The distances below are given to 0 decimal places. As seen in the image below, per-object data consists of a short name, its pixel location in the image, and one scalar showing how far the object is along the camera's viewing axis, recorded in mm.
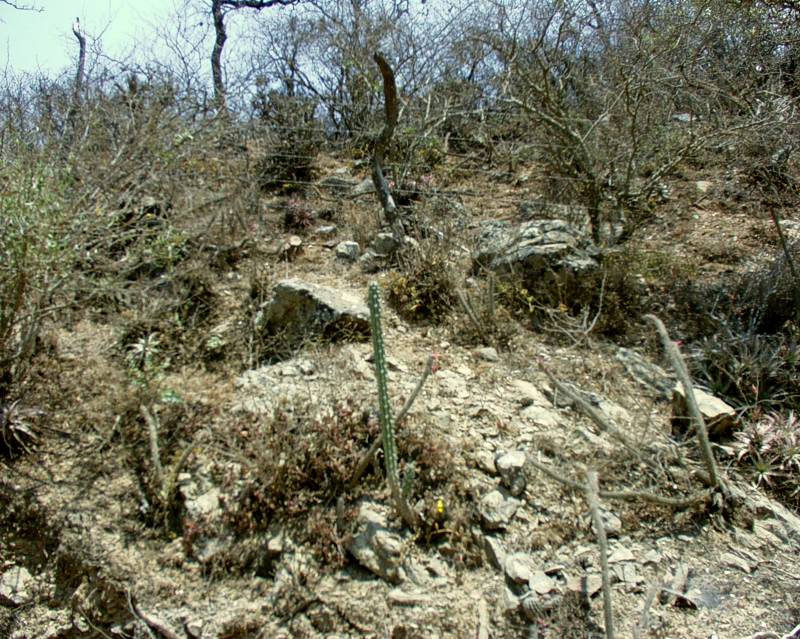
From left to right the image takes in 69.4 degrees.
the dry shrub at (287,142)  6555
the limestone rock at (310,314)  3889
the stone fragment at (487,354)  3811
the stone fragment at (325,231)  5562
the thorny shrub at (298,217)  5656
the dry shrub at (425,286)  4250
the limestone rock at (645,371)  3769
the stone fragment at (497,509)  2648
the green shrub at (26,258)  3141
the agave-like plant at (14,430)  3174
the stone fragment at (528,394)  3391
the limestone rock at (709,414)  3189
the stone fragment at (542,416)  3223
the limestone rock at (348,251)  5090
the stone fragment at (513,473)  2807
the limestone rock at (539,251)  4395
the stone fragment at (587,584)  2412
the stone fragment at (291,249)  5105
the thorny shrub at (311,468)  2723
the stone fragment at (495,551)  2535
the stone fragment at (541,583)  2414
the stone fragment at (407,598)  2436
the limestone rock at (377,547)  2531
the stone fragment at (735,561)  2525
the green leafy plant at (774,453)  3021
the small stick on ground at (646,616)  2100
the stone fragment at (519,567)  2453
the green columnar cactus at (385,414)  2484
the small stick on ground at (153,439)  2945
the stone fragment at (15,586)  2832
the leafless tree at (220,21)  7963
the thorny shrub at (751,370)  3518
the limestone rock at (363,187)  6158
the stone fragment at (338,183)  6480
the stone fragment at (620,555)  2533
